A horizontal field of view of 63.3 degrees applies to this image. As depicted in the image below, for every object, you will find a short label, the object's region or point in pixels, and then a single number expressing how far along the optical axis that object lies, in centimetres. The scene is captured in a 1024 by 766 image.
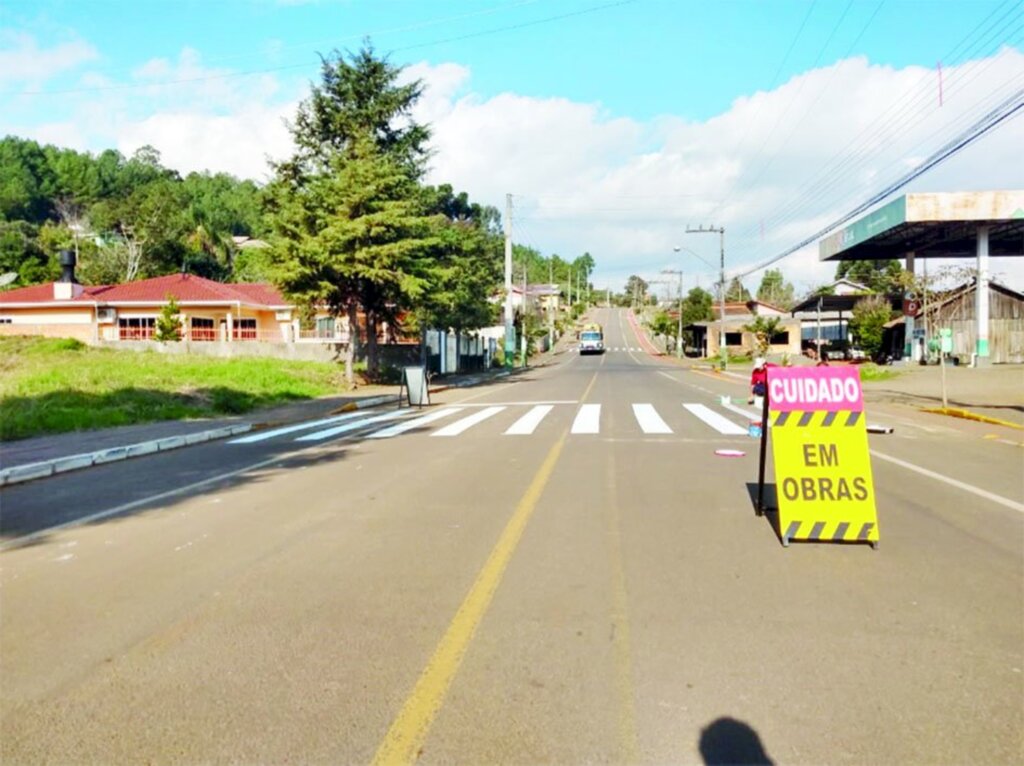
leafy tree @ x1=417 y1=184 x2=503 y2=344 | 3372
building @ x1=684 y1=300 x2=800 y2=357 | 7425
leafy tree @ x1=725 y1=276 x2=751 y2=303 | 13550
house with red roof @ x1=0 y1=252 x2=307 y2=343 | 4709
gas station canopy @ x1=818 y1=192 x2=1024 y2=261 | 4066
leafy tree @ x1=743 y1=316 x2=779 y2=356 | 6469
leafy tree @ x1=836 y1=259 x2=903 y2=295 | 8222
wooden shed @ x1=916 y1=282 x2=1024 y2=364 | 4478
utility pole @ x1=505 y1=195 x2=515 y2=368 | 5534
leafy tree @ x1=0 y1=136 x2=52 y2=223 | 9569
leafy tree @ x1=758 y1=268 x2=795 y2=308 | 13712
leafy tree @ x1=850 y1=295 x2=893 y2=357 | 5128
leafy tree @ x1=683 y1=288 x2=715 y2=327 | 8494
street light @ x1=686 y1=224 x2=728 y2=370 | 5116
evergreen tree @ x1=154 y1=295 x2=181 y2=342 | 4338
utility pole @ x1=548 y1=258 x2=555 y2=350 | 10344
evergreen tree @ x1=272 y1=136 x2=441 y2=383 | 2852
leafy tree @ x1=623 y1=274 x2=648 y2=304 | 19038
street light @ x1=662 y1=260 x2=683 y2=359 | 7756
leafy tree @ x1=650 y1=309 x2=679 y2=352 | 9331
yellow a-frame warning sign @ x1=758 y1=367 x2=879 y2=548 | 678
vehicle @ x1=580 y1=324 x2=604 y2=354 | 8156
